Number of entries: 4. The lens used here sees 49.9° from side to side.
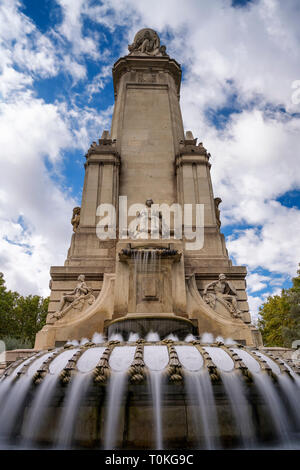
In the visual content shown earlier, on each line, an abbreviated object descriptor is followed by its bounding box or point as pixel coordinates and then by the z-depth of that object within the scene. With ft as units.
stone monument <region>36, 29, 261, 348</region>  31.09
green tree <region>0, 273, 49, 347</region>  108.06
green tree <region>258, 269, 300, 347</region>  86.32
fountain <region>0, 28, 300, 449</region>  13.98
